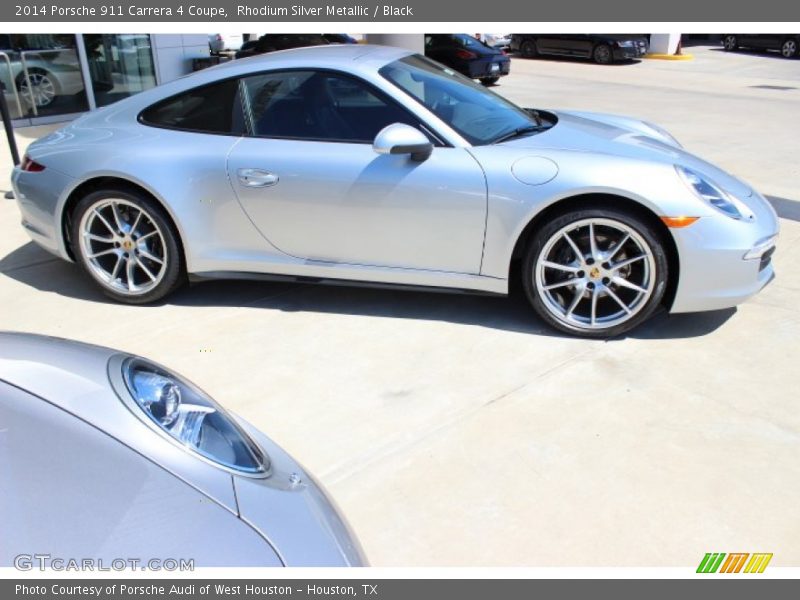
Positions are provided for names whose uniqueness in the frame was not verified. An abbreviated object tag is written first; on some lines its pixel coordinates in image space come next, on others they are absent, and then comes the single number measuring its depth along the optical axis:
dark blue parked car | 15.09
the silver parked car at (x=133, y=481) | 1.46
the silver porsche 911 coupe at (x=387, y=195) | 3.73
